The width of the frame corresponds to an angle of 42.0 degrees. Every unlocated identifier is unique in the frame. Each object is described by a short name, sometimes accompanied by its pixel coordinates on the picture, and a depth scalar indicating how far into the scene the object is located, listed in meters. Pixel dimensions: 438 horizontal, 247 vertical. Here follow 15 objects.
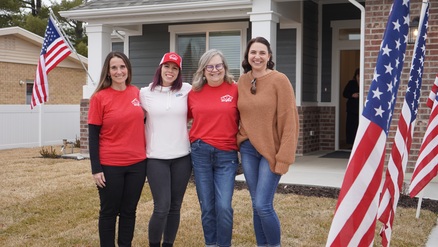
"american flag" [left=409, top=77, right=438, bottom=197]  5.75
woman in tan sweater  4.19
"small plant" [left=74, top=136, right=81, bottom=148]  15.65
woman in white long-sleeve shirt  4.45
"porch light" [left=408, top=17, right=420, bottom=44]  8.85
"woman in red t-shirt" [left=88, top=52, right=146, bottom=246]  4.39
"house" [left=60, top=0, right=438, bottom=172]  11.35
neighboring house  16.23
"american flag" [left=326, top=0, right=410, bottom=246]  3.03
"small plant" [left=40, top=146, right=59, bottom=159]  13.16
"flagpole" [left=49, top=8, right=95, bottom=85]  11.75
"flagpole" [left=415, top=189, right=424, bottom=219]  6.21
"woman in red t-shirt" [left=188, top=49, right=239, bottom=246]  4.35
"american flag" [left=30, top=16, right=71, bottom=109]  11.77
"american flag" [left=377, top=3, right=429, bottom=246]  4.18
